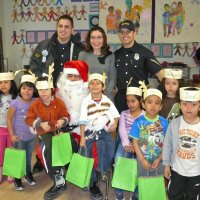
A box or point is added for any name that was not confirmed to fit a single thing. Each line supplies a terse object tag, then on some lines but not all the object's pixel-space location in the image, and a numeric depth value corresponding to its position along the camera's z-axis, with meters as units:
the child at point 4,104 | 2.94
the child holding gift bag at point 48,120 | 2.64
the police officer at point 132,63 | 2.88
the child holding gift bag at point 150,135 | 2.32
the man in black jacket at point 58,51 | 3.10
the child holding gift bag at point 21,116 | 2.81
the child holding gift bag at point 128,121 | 2.57
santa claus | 2.82
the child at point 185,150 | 2.06
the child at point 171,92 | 2.55
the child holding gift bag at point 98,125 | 2.63
